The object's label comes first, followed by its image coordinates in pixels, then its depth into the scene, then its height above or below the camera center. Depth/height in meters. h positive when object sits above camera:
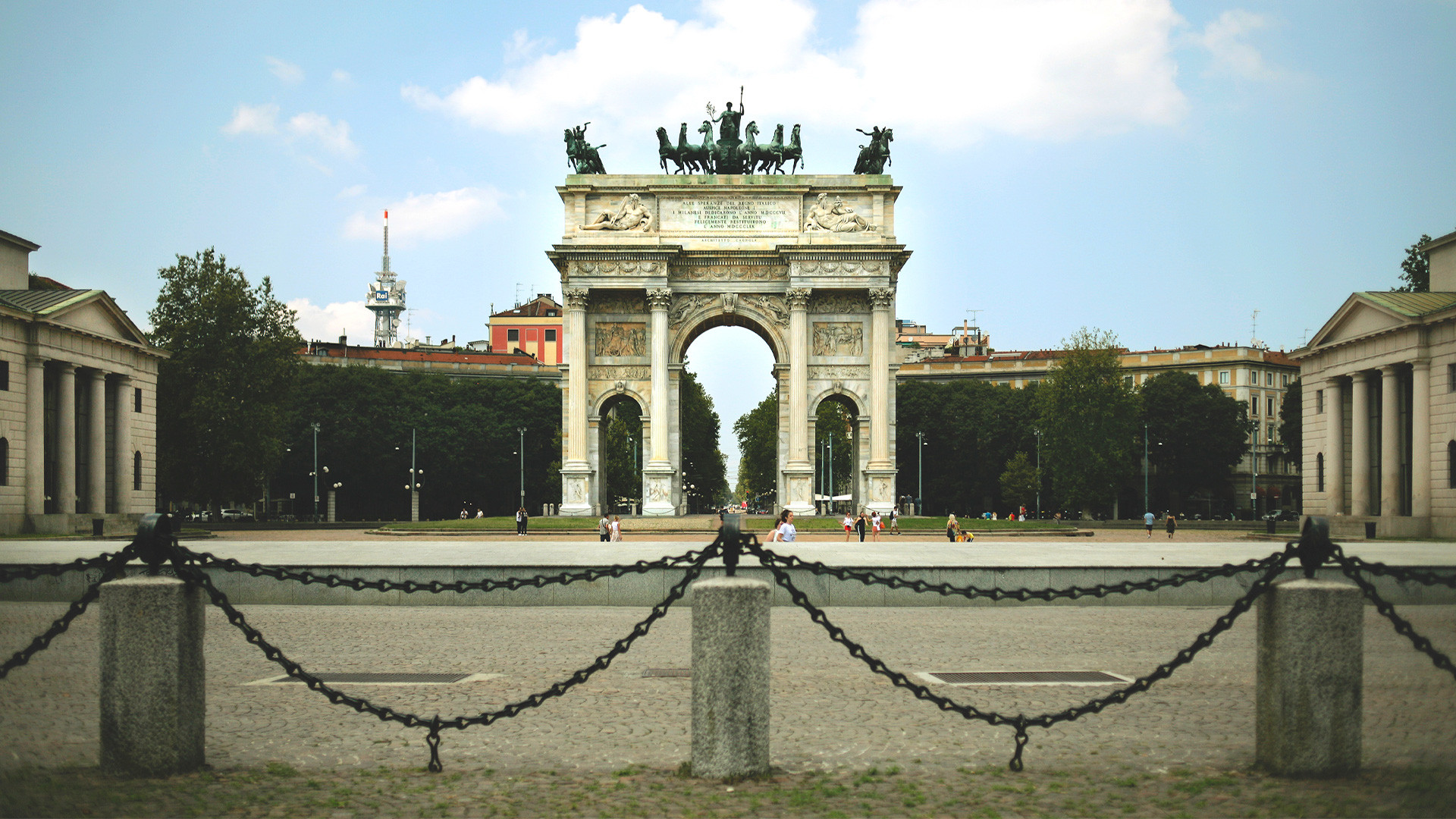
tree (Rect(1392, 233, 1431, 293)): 59.81 +8.43
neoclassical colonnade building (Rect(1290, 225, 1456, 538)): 45.62 +0.88
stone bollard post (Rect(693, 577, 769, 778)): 7.00 -1.45
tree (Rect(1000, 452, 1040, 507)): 91.12 -3.60
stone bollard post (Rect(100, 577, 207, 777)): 7.09 -1.44
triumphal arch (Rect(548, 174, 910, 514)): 59.03 +7.08
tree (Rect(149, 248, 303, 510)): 60.91 +3.14
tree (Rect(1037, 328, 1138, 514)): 79.25 +0.79
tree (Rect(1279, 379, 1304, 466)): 86.50 +0.60
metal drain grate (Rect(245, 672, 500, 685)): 10.83 -2.27
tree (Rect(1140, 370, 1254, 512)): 95.94 +0.48
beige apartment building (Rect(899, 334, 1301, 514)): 109.00 +5.67
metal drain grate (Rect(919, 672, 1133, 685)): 10.83 -2.29
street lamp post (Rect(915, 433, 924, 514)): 95.88 -3.68
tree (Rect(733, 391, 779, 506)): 124.44 -1.47
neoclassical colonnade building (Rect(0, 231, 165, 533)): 46.41 +1.29
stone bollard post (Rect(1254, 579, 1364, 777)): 6.88 -1.44
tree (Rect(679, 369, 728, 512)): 109.56 -0.94
